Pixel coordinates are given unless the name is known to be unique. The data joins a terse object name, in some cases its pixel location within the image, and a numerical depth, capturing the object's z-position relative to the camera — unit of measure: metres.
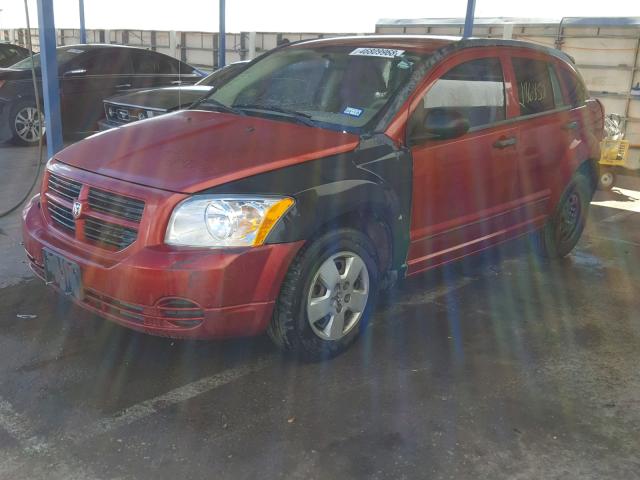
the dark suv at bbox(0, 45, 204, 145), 9.59
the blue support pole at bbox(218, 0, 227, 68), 12.70
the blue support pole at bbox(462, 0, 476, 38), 10.02
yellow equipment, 8.98
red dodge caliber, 3.05
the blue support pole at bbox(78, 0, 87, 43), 17.59
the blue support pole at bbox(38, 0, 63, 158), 5.76
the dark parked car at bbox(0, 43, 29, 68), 11.98
